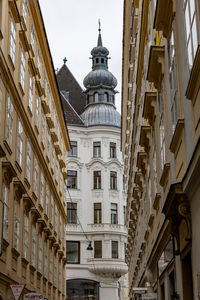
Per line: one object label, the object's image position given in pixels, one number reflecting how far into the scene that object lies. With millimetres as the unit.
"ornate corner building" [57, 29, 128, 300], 49406
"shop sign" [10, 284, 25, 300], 15570
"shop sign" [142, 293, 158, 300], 17812
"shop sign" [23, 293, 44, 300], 16922
